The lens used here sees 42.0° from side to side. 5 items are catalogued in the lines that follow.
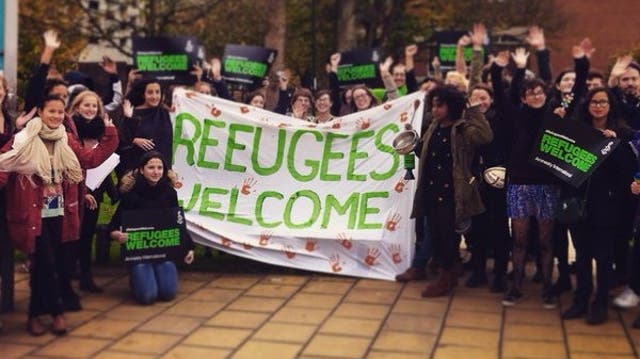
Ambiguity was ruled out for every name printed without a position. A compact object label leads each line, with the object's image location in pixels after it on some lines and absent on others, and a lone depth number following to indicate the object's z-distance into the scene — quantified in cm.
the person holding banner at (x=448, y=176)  688
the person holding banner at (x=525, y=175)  656
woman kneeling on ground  685
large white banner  771
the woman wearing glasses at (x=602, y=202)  620
